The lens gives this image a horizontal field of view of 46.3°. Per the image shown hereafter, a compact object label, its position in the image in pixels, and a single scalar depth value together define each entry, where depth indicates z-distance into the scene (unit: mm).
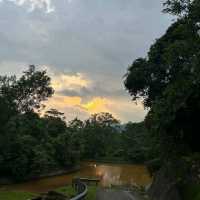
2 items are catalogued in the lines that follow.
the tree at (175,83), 8596
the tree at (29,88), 34096
